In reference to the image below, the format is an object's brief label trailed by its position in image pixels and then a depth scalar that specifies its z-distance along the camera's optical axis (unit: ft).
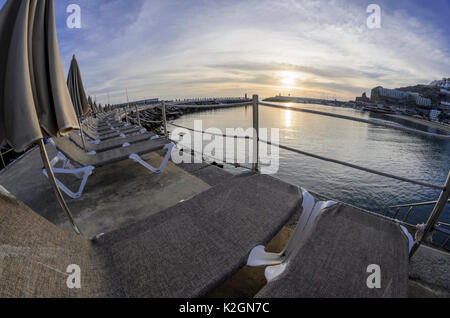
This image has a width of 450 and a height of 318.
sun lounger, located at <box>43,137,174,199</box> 8.67
